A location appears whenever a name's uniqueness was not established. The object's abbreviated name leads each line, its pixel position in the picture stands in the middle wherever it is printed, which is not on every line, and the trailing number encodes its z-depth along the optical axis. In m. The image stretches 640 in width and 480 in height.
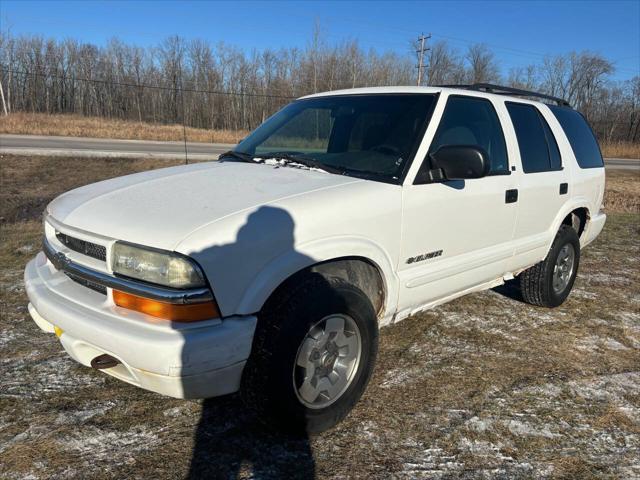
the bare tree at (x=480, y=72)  49.00
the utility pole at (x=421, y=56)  36.94
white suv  2.14
